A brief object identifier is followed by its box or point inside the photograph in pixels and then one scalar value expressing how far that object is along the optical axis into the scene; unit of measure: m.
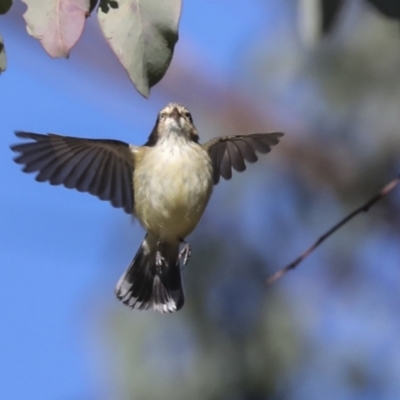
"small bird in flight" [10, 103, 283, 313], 6.37
